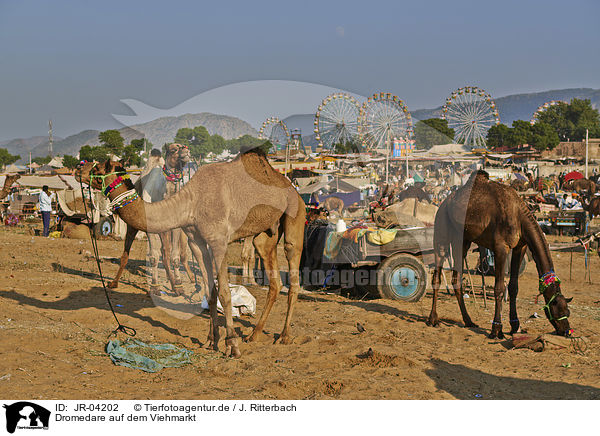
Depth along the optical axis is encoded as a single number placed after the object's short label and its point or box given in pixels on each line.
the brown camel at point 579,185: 37.47
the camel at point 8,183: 25.31
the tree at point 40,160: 117.95
